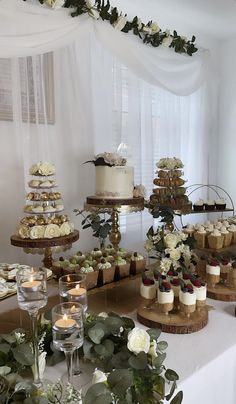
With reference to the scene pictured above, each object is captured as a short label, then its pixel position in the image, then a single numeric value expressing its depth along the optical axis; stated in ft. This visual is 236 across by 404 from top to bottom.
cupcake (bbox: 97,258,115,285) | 4.13
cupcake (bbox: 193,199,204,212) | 6.67
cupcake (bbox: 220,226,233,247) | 5.34
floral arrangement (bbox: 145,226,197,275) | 4.19
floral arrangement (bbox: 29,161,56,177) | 4.61
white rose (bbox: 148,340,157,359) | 2.73
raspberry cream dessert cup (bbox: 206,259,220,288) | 4.38
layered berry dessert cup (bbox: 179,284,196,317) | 3.57
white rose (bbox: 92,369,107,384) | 2.33
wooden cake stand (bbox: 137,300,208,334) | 3.45
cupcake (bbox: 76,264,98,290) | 3.99
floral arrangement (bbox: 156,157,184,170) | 5.96
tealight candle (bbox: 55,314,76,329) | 2.27
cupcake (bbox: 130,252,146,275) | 4.49
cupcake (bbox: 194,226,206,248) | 5.29
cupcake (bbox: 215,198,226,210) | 6.70
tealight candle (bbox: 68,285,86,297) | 2.93
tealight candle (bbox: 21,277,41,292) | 2.56
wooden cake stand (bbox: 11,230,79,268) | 4.29
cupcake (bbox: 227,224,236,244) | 5.53
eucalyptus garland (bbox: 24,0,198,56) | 5.56
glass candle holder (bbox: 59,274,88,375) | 2.80
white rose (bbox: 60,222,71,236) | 4.53
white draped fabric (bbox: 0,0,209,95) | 4.80
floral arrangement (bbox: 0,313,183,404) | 2.21
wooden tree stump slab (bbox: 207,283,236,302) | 4.30
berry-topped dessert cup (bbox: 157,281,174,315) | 3.58
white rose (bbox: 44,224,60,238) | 4.37
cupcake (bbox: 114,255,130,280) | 4.31
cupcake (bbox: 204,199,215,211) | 6.72
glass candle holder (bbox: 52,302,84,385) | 2.25
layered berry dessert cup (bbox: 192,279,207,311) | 3.69
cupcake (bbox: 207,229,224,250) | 5.18
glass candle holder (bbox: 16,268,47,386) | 2.45
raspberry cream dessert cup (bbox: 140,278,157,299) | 3.79
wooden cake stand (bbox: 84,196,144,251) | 4.99
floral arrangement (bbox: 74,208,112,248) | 4.85
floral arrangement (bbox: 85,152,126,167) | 5.12
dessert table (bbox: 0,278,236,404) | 2.87
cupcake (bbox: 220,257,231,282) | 4.56
